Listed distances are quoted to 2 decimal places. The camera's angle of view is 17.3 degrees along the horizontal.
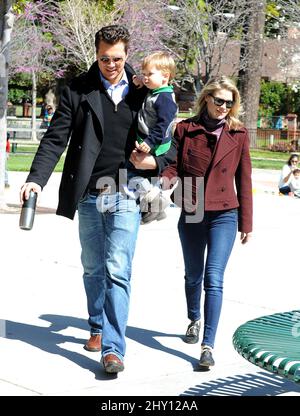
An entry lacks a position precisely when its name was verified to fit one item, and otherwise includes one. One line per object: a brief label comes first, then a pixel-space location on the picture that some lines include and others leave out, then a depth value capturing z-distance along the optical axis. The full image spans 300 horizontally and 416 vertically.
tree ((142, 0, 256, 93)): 28.56
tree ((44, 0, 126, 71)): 30.38
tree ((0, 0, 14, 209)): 13.27
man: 5.61
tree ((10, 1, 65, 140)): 32.84
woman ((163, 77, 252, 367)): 5.99
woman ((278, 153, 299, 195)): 17.91
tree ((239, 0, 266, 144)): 33.31
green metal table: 3.97
